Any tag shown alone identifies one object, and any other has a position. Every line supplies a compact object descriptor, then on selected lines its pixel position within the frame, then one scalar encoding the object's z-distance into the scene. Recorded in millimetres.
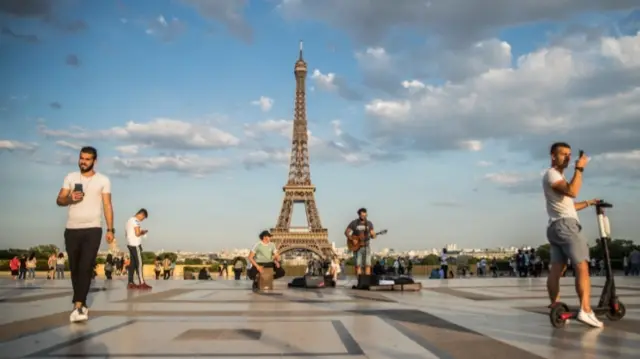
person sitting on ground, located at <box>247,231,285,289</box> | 13781
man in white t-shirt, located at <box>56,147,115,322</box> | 6992
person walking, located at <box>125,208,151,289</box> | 13750
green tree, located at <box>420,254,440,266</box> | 93500
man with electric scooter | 6160
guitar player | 13305
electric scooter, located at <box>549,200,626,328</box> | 6633
